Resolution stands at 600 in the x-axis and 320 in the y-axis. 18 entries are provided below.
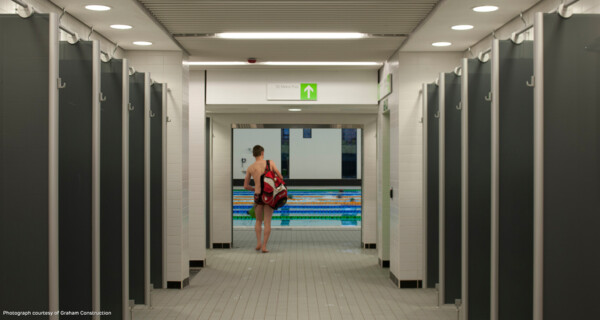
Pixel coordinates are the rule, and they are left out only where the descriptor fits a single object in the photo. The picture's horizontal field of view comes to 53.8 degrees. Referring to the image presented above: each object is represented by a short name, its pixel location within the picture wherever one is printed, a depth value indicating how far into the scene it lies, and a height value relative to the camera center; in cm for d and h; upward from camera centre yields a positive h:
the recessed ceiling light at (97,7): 491 +130
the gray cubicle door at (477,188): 453 -20
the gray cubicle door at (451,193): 557 -29
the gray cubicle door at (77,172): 369 -7
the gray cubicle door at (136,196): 553 -32
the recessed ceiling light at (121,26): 567 +131
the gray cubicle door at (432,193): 632 -32
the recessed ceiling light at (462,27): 568 +132
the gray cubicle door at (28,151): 318 +6
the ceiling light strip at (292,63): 826 +141
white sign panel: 897 +107
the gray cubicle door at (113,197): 445 -27
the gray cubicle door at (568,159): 320 +2
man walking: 996 -43
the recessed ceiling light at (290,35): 638 +139
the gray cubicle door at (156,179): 635 -18
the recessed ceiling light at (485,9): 497 +131
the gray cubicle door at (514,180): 374 -11
